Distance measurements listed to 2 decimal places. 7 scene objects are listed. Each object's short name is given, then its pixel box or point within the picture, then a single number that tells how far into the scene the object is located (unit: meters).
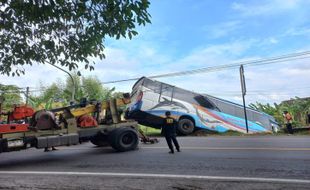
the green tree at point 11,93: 17.47
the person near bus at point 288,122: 13.64
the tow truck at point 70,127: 6.67
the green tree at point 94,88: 27.80
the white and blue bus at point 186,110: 13.41
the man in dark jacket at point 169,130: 7.50
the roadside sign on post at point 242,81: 13.67
